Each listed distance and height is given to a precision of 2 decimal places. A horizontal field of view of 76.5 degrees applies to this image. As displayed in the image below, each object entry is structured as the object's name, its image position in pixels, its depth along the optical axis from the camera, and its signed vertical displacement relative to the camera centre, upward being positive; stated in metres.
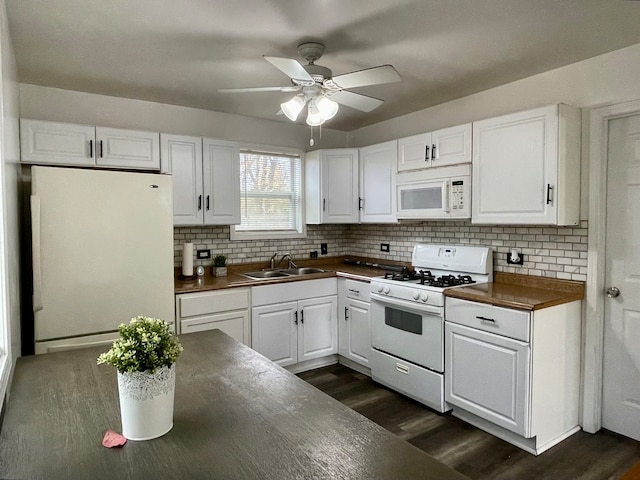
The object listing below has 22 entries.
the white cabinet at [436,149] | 3.11 +0.67
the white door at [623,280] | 2.57 -0.32
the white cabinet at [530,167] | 2.58 +0.43
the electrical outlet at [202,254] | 3.81 -0.21
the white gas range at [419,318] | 2.95 -0.68
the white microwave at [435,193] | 3.12 +0.31
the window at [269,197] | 4.10 +0.36
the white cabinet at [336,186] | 4.16 +0.47
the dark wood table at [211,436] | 0.95 -0.55
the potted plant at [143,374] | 1.05 -0.38
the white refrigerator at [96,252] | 2.45 -0.14
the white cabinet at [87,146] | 2.78 +0.63
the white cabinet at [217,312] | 3.12 -0.64
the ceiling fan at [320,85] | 2.06 +0.81
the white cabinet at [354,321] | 3.61 -0.83
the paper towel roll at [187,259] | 3.50 -0.24
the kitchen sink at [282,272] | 4.05 -0.42
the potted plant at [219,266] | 3.76 -0.33
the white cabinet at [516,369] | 2.43 -0.89
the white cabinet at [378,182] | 3.75 +0.47
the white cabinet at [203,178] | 3.37 +0.46
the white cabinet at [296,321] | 3.50 -0.82
